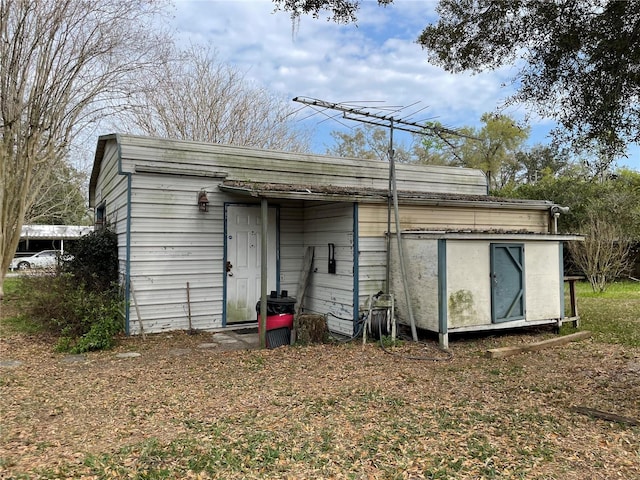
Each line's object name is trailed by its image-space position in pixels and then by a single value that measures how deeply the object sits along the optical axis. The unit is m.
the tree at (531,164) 31.30
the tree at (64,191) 19.38
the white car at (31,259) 25.52
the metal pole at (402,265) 7.12
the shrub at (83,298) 6.86
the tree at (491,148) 29.81
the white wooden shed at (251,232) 7.47
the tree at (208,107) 19.98
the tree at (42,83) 10.52
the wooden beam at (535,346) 6.27
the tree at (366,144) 28.75
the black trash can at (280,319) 6.96
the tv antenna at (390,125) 7.18
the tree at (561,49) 4.61
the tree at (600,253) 14.66
